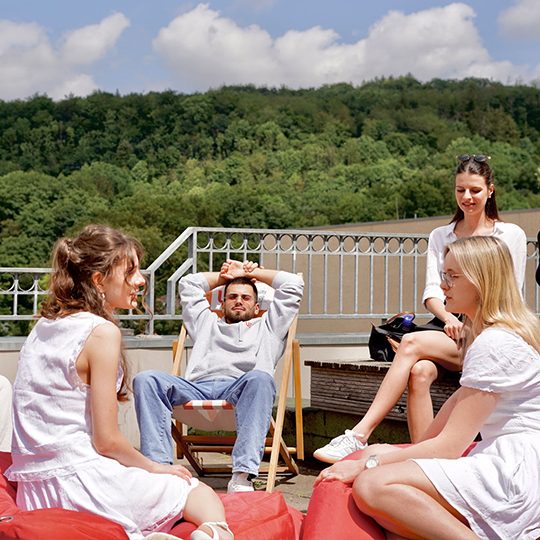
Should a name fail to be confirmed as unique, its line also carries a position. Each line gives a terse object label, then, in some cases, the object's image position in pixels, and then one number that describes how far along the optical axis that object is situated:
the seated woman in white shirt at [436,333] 3.91
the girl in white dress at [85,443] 2.71
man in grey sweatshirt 4.61
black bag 4.88
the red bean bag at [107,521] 2.58
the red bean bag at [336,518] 2.80
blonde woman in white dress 2.70
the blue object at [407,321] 4.86
